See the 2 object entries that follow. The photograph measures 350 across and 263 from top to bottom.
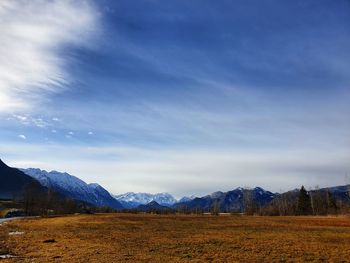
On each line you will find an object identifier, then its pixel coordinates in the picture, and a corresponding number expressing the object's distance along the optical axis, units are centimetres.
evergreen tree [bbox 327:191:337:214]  17392
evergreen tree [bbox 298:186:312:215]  18588
